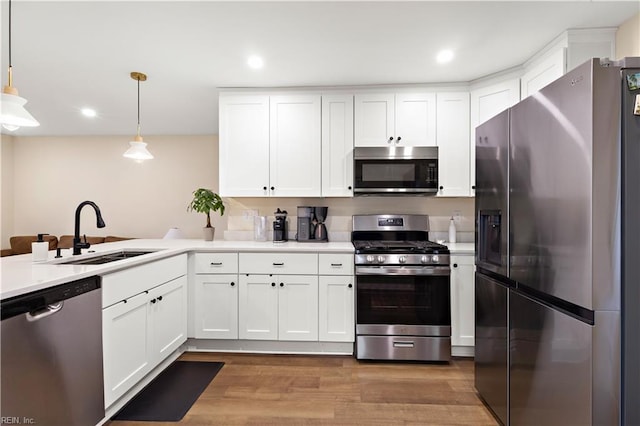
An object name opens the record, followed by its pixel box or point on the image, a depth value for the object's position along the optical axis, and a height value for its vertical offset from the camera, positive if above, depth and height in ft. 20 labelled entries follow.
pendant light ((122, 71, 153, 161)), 9.48 +1.89
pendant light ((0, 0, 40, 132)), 5.24 +1.66
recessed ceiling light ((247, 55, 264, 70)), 8.57 +4.07
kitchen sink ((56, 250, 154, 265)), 6.95 -1.03
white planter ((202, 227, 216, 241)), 11.28 -0.65
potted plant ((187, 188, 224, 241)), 10.84 +0.35
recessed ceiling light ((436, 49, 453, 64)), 8.24 +4.09
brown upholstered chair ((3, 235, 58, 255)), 15.33 -1.40
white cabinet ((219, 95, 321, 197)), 10.53 +2.23
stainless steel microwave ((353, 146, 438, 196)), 10.02 +1.38
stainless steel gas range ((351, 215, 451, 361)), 8.86 -2.40
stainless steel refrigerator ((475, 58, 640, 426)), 3.86 -0.43
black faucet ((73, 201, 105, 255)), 6.98 -0.42
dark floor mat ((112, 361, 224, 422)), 6.57 -4.00
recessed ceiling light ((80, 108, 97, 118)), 12.71 +4.00
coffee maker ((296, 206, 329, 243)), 11.09 -0.35
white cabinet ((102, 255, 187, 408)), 6.07 -2.30
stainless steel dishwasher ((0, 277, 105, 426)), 4.33 -2.11
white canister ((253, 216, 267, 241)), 11.37 -0.47
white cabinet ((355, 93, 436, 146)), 10.27 +3.01
